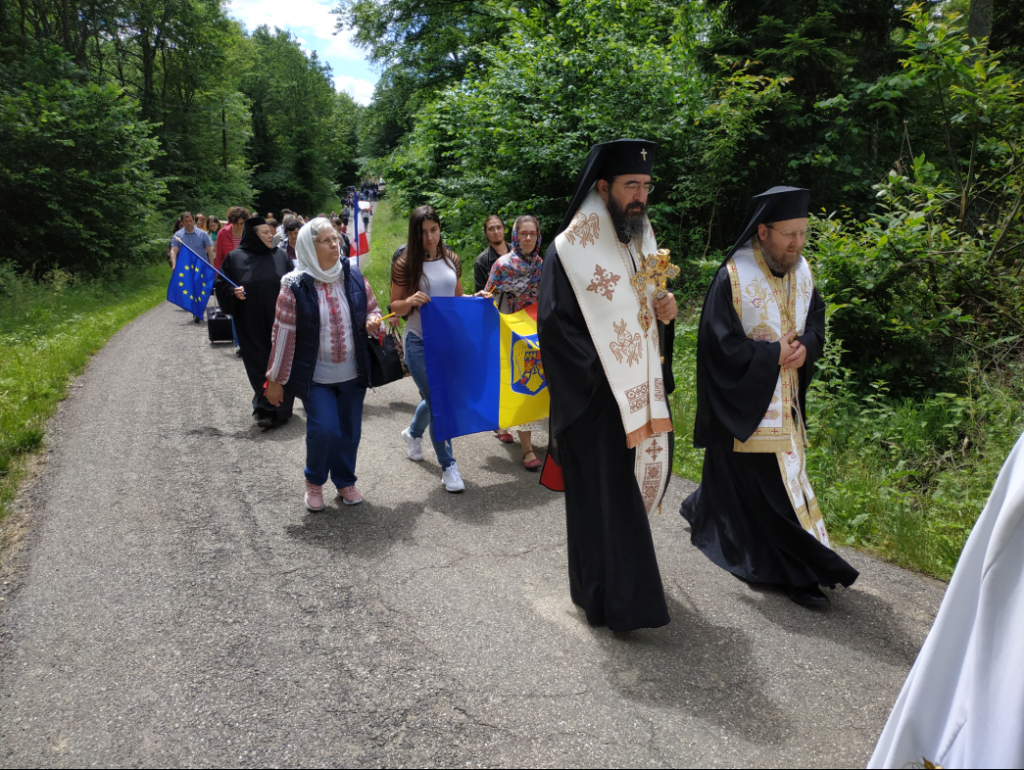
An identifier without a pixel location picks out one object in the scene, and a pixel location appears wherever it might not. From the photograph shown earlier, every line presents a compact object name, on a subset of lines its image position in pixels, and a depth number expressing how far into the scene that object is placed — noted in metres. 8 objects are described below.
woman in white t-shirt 5.61
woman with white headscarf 4.72
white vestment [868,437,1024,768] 1.92
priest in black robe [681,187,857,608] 3.76
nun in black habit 7.27
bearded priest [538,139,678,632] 3.38
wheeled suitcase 10.95
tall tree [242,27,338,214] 54.28
